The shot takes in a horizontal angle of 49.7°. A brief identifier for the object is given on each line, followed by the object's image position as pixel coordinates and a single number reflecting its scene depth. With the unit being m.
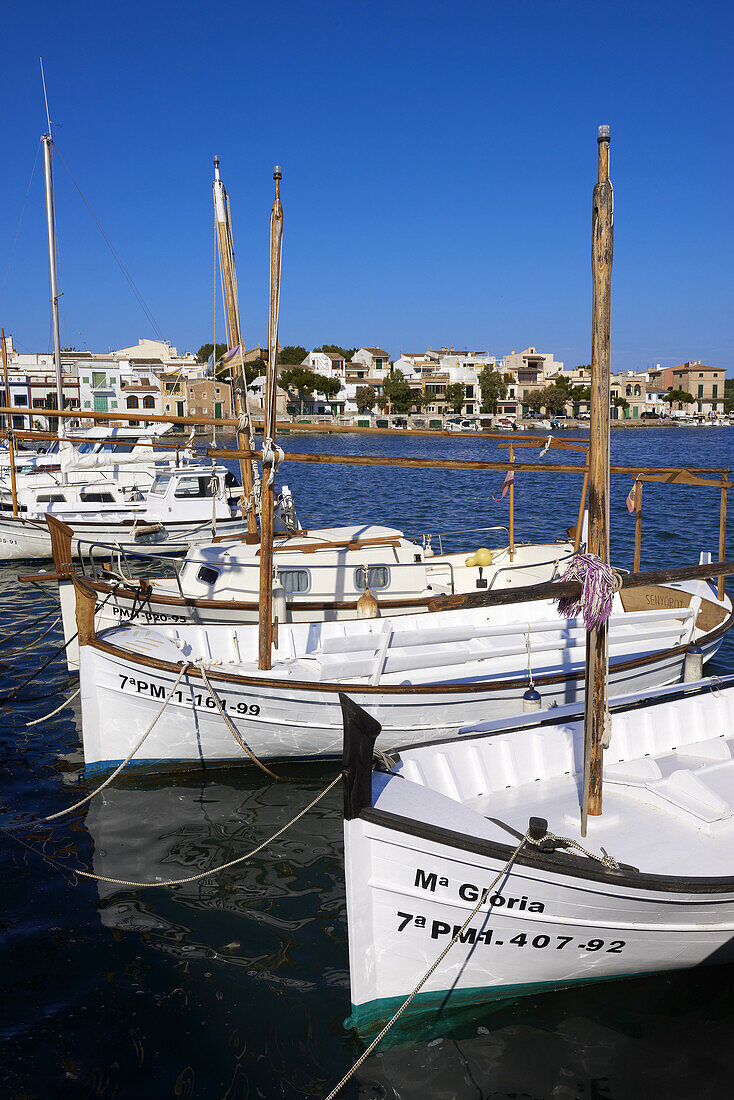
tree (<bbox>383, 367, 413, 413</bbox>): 133.50
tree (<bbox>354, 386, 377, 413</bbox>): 135.12
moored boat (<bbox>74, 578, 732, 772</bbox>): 10.95
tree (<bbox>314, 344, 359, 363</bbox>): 167.38
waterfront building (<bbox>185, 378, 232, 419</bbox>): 107.38
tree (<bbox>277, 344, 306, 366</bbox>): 157.50
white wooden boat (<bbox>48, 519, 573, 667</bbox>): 14.88
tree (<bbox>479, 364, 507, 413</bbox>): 142.75
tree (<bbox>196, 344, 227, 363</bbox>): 156.10
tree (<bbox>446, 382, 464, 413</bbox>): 138.43
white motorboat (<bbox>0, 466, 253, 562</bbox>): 26.16
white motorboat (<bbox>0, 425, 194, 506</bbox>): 28.69
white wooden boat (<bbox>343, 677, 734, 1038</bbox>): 6.10
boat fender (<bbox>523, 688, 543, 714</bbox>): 10.98
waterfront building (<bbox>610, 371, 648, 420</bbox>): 168.32
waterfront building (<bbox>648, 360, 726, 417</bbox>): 180.41
